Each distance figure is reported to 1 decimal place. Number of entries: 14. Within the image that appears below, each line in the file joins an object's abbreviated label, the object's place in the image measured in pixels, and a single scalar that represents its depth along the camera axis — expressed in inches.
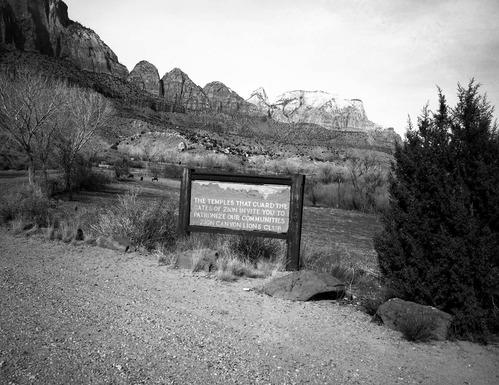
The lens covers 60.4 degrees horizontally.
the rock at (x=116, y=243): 329.4
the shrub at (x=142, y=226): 350.0
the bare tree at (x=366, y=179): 990.4
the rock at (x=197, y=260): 286.8
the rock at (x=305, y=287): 240.4
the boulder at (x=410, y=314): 190.4
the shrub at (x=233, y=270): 271.4
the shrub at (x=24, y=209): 408.8
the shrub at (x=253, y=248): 333.4
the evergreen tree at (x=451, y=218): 190.5
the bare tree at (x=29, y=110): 745.0
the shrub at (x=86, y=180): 858.3
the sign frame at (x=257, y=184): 313.6
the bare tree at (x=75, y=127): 804.6
